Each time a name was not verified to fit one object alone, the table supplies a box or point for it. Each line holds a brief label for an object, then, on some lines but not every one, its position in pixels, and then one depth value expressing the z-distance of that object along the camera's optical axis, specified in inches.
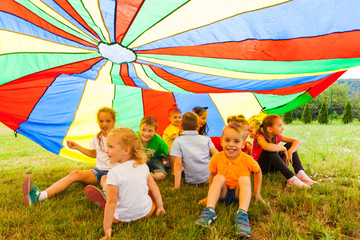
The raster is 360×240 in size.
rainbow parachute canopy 79.0
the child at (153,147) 125.6
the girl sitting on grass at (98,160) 106.5
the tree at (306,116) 788.0
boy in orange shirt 77.9
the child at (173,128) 153.8
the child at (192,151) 111.8
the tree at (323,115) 760.3
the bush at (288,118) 801.4
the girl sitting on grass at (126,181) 70.1
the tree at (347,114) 737.7
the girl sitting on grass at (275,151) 113.8
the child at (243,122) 128.7
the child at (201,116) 151.2
